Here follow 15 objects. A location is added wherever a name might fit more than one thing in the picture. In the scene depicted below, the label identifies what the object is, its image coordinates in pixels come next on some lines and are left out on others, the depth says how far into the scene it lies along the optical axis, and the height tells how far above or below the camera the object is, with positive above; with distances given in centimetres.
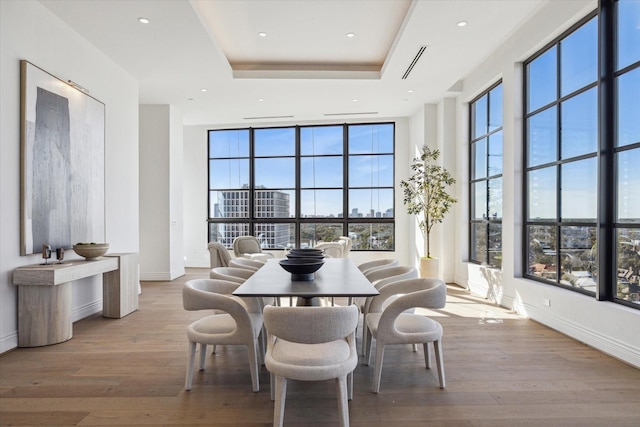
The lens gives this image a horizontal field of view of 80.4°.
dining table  257 -55
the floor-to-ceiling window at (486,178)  581 +58
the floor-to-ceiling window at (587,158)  349 +60
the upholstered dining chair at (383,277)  345 -62
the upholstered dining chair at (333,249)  696 -66
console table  366 -87
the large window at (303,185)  909 +71
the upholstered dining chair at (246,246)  732 -64
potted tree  672 +29
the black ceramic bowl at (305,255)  374 -43
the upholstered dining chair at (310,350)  204 -84
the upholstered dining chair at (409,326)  271 -86
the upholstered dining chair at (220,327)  270 -86
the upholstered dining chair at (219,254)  583 -64
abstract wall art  383 +58
